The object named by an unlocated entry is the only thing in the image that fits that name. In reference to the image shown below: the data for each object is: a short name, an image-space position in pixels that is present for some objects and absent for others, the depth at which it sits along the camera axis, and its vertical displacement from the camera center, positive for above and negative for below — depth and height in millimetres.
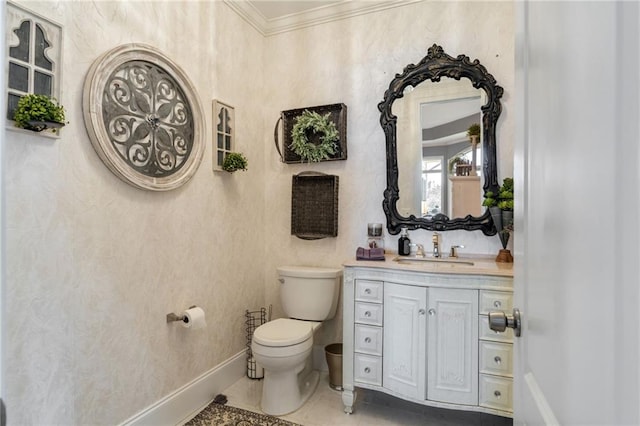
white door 348 +7
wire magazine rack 2516 -876
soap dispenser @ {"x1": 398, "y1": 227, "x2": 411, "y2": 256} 2354 -200
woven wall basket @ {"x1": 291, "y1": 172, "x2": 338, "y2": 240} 2592 +73
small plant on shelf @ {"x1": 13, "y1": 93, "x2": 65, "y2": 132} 1232 +364
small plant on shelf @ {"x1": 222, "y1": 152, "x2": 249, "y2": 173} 2297 +356
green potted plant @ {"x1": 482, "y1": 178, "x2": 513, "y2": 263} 2023 +33
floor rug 1948 -1210
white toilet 1989 -742
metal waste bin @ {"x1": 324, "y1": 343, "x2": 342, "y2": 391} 2344 -1073
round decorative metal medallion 1568 +504
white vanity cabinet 1743 -669
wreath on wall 2557 +609
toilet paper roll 1920 -603
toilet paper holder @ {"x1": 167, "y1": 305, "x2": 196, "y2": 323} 1925 -594
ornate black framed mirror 2213 +522
